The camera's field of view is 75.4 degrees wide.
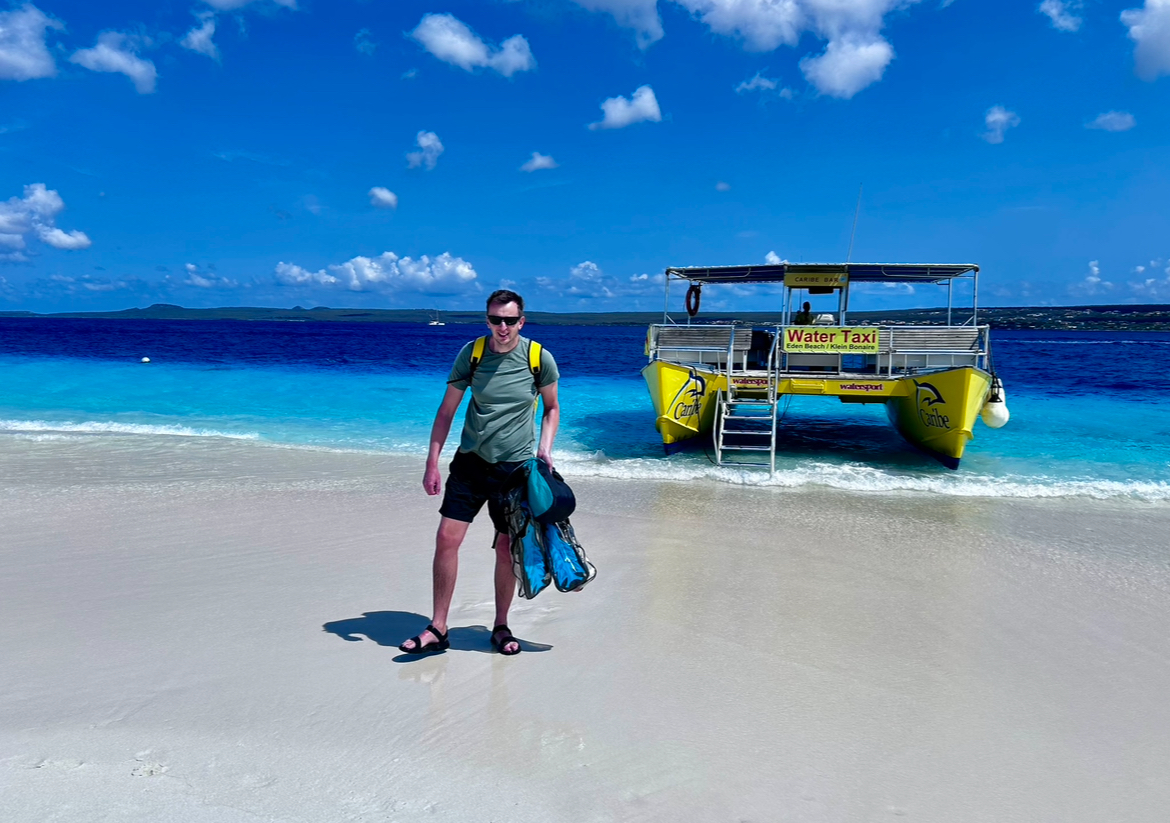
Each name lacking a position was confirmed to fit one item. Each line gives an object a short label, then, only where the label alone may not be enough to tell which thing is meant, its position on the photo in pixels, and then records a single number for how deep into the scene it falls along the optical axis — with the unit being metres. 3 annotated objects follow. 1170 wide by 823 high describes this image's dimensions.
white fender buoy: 10.30
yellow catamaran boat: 9.91
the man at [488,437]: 3.38
